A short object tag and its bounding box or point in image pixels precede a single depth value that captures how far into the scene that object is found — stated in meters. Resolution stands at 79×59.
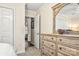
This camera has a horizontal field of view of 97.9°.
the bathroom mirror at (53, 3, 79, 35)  1.50
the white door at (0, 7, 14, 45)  1.56
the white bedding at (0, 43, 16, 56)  1.53
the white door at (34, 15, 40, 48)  1.65
